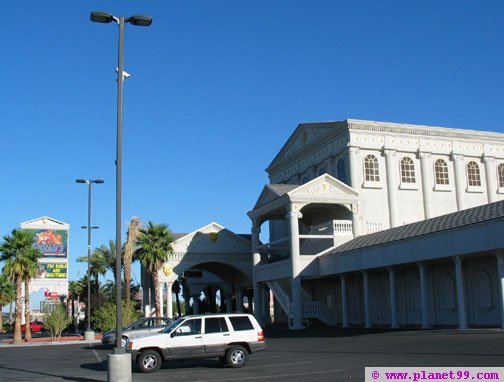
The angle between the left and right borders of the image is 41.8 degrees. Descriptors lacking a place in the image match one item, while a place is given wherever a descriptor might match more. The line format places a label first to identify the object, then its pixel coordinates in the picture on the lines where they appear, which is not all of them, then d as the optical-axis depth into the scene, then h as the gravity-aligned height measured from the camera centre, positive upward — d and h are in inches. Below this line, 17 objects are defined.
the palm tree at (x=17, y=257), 1752.0 +135.1
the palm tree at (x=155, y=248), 2022.6 +170.4
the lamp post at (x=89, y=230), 1717.5 +201.0
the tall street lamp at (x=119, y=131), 662.5 +180.6
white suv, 785.6 -46.2
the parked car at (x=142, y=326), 1191.7 -41.1
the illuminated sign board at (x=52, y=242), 3178.9 +311.0
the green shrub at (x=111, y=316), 1704.0 -29.7
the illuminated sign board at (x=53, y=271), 3198.8 +173.5
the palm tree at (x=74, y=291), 3034.9 +73.9
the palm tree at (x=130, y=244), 2018.9 +184.7
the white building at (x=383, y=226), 1252.5 +174.5
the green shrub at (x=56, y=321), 1776.6 -36.8
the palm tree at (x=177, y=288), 2979.8 +70.9
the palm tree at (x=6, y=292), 2815.0 +70.2
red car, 2699.3 -78.6
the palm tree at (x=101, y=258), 2645.2 +190.0
